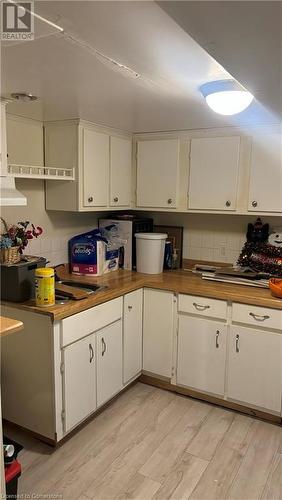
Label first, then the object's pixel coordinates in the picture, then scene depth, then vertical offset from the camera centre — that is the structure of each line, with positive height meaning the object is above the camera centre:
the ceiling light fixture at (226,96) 1.61 +0.53
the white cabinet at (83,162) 2.58 +0.34
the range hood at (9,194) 1.70 +0.06
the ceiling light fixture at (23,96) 1.88 +0.59
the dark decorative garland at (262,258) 2.72 -0.36
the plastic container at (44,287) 2.03 -0.46
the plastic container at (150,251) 3.00 -0.36
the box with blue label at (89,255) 2.88 -0.38
